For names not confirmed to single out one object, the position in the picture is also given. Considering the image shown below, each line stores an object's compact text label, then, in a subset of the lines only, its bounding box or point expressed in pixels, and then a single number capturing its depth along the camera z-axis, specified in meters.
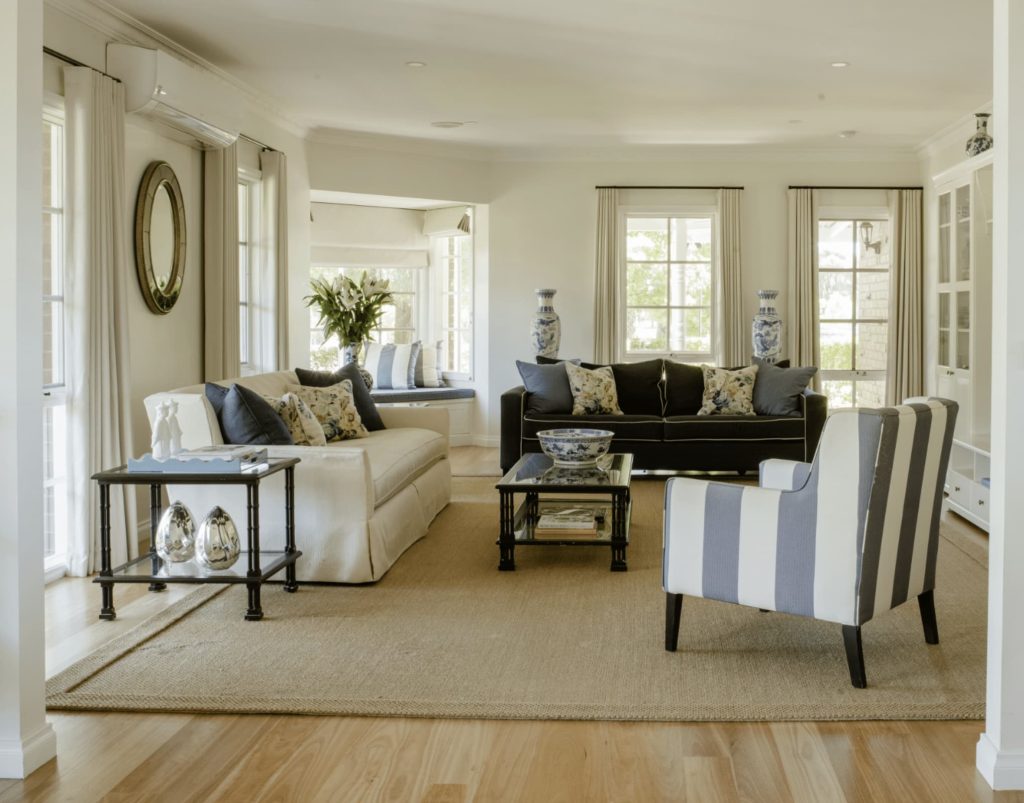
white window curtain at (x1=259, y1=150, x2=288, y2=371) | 7.50
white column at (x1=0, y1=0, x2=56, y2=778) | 2.61
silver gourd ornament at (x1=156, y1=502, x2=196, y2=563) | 3.99
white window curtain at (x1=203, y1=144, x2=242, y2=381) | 6.44
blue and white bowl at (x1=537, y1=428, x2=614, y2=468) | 5.32
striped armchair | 3.23
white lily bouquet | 8.77
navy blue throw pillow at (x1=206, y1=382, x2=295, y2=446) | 4.64
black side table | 4.00
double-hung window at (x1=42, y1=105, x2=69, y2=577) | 4.88
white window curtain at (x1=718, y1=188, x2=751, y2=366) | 9.29
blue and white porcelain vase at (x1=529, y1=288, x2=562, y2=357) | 9.09
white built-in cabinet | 6.04
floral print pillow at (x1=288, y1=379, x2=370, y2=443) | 5.81
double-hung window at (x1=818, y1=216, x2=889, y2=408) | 9.34
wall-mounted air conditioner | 5.20
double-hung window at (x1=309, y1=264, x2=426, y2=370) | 9.66
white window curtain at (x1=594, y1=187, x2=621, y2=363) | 9.38
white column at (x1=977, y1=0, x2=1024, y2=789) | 2.51
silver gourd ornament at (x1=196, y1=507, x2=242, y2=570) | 3.93
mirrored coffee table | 4.87
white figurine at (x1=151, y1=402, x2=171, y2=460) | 4.17
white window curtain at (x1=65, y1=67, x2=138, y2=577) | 4.86
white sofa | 4.50
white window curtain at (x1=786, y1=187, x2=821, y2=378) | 9.24
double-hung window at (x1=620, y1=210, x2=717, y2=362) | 9.47
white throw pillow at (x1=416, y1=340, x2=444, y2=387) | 9.66
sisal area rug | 3.14
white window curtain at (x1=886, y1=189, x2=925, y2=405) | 9.16
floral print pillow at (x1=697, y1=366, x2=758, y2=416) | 7.69
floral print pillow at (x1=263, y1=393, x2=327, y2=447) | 5.05
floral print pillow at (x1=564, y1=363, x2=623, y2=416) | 7.75
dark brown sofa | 7.48
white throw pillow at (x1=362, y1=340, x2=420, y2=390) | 9.49
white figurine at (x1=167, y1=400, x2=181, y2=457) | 4.20
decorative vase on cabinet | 6.25
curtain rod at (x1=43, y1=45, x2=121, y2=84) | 4.68
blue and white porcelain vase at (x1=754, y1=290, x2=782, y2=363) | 9.00
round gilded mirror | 5.61
